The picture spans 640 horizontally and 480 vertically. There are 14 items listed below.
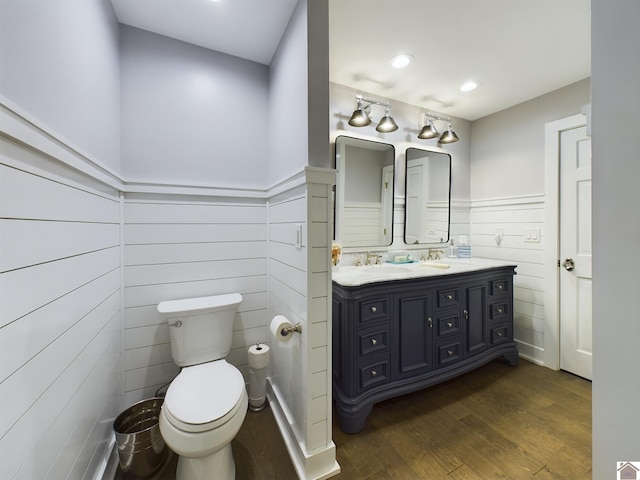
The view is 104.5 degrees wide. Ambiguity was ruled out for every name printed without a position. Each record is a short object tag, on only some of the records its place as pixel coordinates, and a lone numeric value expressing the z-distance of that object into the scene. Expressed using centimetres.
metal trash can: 119
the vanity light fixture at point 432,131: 235
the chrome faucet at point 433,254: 250
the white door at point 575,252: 203
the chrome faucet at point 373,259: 220
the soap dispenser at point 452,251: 267
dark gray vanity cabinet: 152
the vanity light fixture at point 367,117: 199
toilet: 101
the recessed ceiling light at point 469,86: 212
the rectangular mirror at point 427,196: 239
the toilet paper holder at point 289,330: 129
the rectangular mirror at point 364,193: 208
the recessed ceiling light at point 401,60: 179
